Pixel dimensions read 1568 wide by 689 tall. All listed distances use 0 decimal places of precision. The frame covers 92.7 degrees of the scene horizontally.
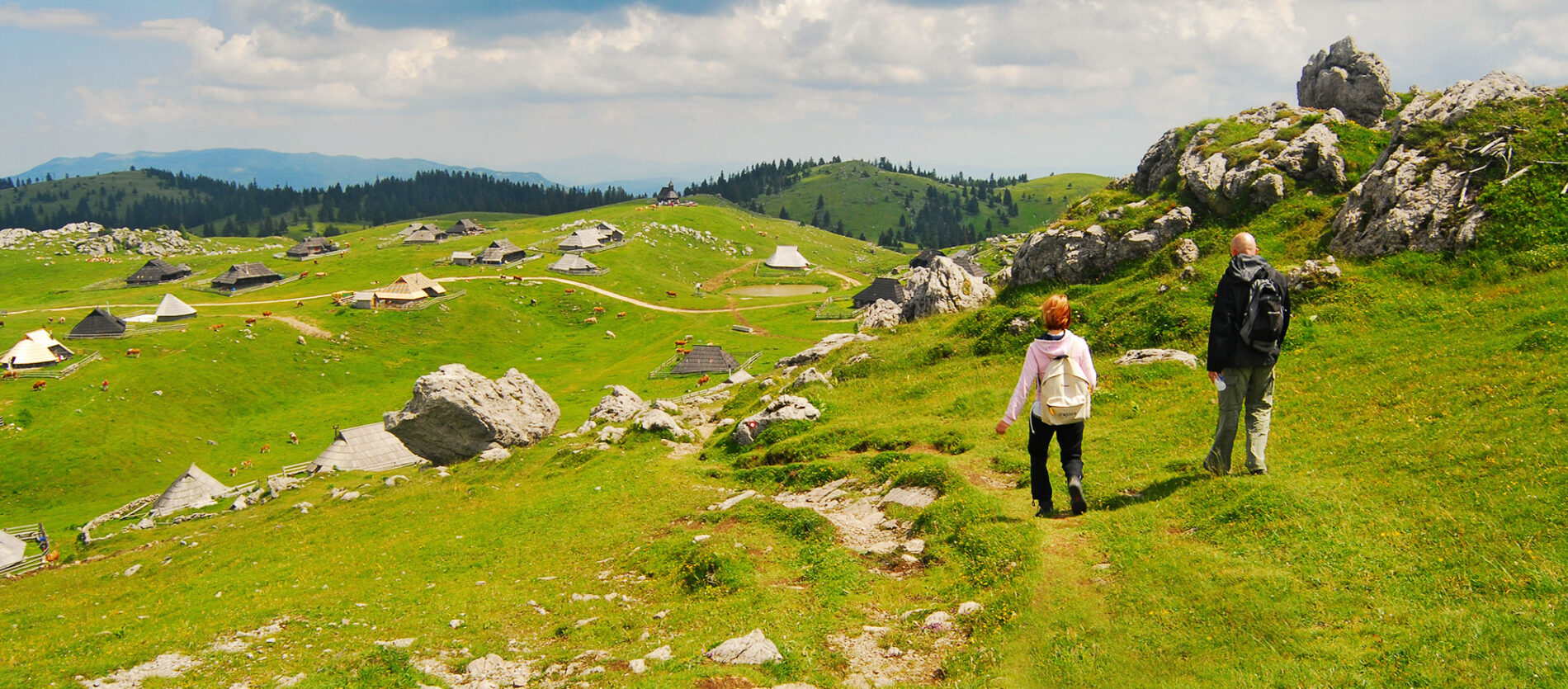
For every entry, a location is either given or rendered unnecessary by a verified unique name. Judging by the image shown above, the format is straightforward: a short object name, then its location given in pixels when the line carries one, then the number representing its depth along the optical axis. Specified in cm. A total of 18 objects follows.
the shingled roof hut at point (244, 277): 11975
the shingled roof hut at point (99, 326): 8356
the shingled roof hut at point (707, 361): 7506
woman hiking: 1280
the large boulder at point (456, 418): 4062
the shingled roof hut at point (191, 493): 4553
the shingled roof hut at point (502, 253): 13562
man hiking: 1309
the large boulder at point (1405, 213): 2159
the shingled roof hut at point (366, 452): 4862
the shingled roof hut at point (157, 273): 13000
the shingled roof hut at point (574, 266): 12900
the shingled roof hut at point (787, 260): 16212
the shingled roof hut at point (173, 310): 9405
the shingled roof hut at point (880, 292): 10975
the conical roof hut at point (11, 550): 4009
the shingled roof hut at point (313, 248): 15500
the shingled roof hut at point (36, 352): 7375
